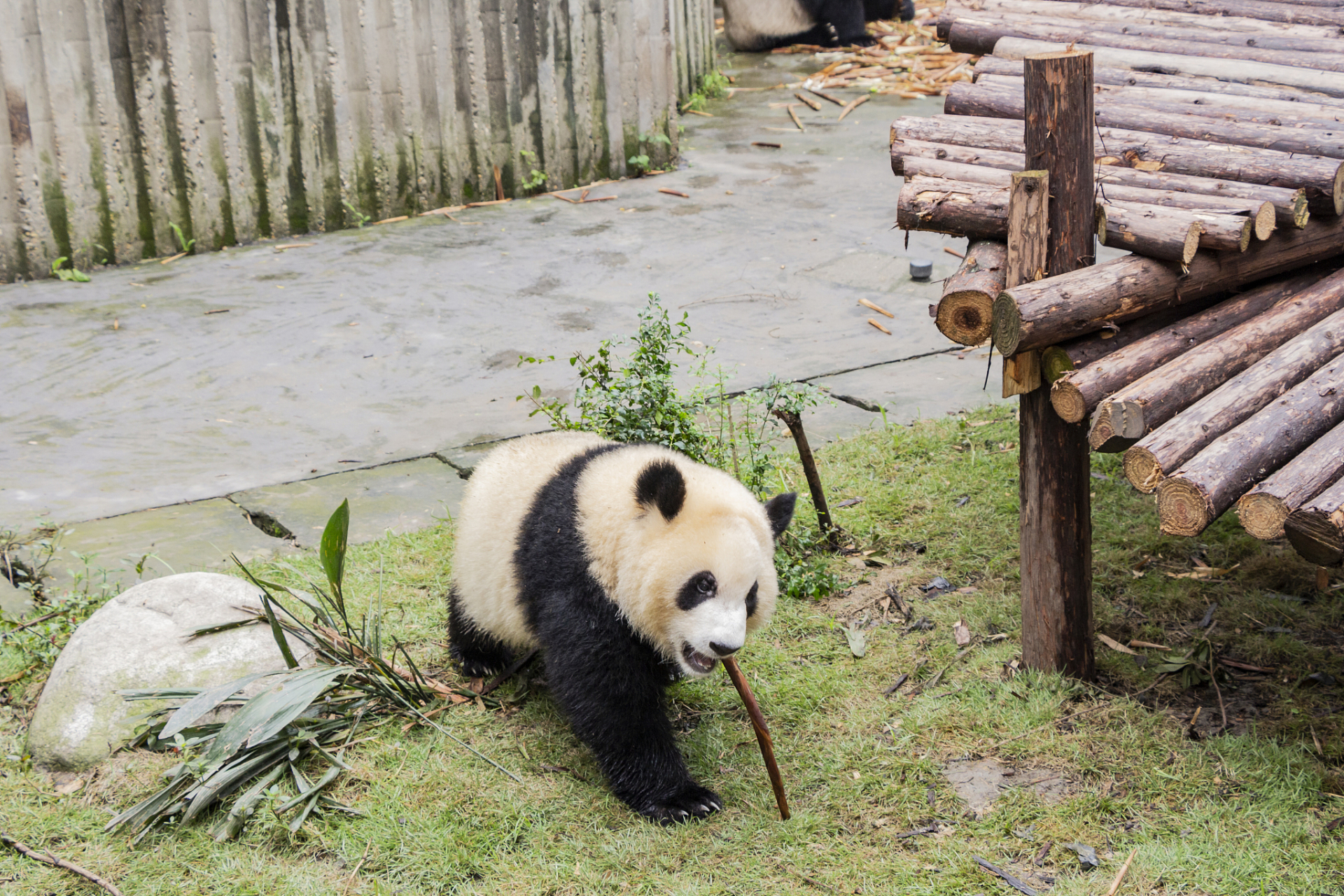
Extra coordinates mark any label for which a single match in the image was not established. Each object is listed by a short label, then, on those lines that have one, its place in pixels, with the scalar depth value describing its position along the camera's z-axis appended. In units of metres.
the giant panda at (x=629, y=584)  3.04
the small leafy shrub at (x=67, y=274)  7.25
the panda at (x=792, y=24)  13.16
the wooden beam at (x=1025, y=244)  3.36
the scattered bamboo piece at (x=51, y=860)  2.97
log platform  2.94
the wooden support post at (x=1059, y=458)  3.33
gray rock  3.44
